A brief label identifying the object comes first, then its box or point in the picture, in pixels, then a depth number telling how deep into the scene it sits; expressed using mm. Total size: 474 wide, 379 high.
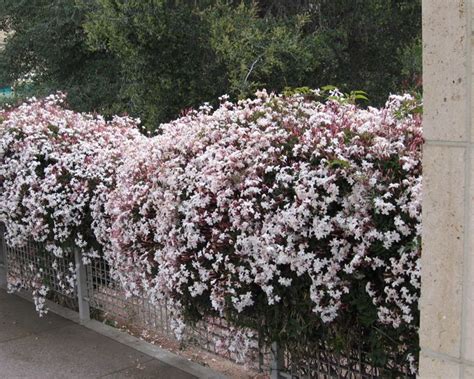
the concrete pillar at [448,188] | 1646
